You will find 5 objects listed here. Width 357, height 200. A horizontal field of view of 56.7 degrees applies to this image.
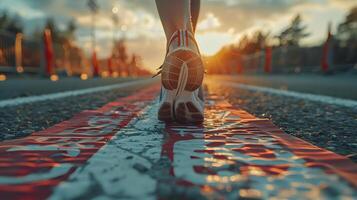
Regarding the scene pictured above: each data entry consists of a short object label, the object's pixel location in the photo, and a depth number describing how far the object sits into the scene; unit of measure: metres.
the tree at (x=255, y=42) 74.38
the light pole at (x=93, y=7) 41.12
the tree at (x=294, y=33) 73.25
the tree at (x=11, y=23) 53.17
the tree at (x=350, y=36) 17.28
